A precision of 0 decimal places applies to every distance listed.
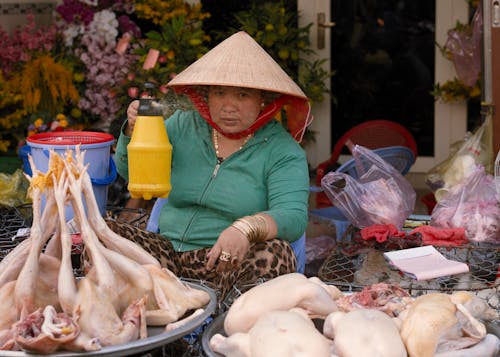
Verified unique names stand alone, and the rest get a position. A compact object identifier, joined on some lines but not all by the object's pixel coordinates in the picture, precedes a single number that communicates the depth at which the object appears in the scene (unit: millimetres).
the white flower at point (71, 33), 6617
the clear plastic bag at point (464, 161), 4336
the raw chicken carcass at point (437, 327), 1775
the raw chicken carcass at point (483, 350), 1787
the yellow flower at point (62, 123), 5215
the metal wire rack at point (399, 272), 2875
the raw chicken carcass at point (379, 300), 2000
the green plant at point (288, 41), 6633
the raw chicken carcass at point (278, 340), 1706
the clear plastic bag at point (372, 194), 3867
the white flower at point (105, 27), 6562
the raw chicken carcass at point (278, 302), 1923
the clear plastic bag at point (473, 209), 3666
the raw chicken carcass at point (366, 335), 1715
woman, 3129
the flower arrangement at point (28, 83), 6098
